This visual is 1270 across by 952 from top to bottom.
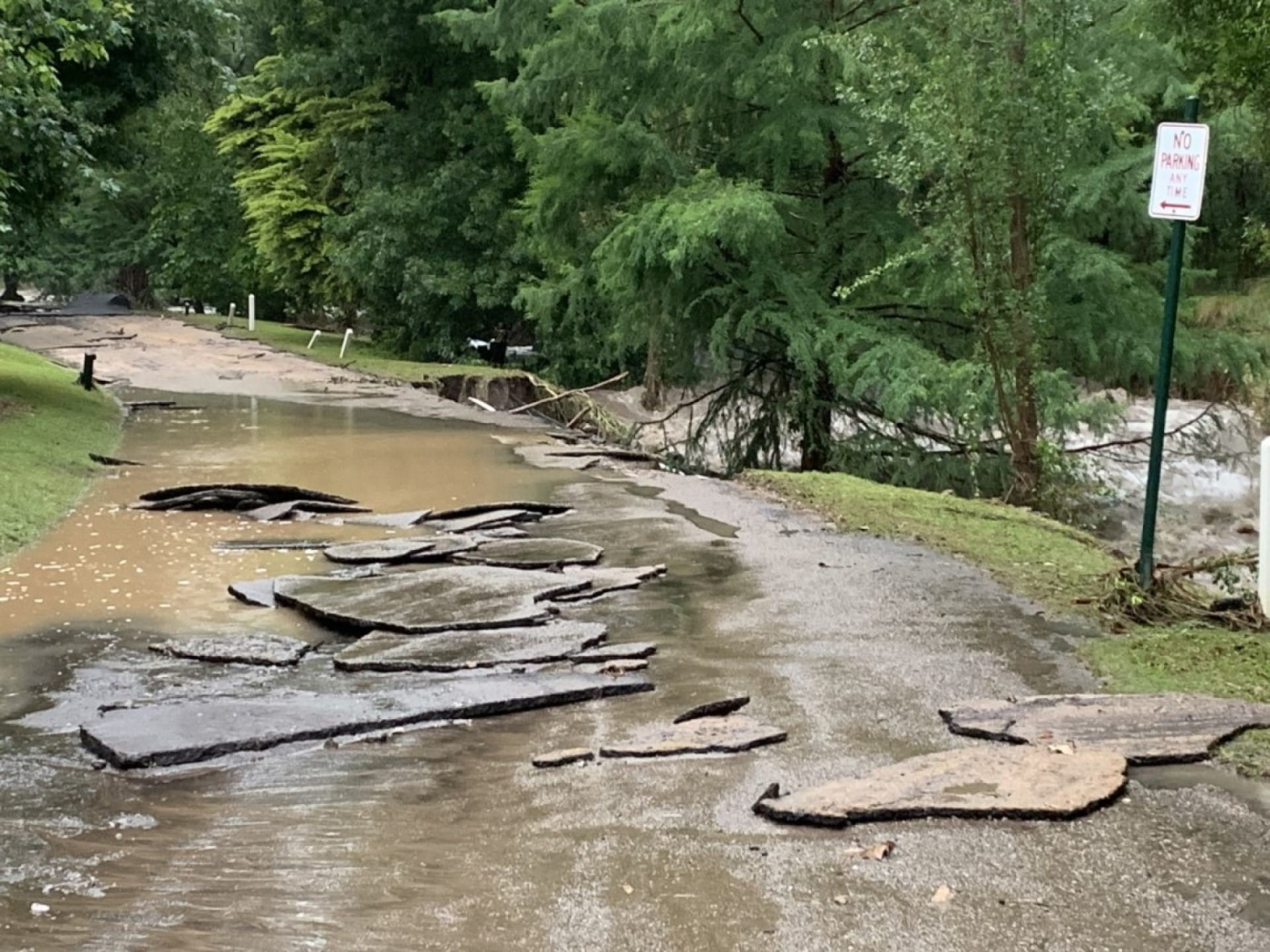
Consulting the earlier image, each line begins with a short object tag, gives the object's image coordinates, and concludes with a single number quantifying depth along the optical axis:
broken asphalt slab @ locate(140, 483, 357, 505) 12.80
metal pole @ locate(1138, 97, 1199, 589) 7.46
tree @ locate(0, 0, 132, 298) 14.51
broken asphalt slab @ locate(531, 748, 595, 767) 5.28
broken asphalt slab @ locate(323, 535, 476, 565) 9.82
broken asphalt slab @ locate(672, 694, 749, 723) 5.86
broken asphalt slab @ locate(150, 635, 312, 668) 7.05
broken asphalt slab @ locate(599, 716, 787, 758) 5.34
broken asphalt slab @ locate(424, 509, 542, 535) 11.34
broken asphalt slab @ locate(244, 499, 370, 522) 12.07
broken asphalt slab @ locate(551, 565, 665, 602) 8.62
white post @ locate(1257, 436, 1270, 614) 6.48
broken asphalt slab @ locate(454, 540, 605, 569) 9.63
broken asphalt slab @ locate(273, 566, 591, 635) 7.70
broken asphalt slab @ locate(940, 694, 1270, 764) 5.18
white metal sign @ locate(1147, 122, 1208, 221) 7.18
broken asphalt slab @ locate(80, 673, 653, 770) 5.47
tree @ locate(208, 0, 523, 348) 32.94
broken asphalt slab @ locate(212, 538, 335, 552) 10.52
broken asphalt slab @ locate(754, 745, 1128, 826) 4.52
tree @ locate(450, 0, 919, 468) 17.48
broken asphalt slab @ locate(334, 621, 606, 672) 6.82
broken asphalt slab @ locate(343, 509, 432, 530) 11.67
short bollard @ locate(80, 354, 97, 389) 23.84
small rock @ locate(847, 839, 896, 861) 4.19
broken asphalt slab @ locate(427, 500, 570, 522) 11.94
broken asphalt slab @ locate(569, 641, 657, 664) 6.94
